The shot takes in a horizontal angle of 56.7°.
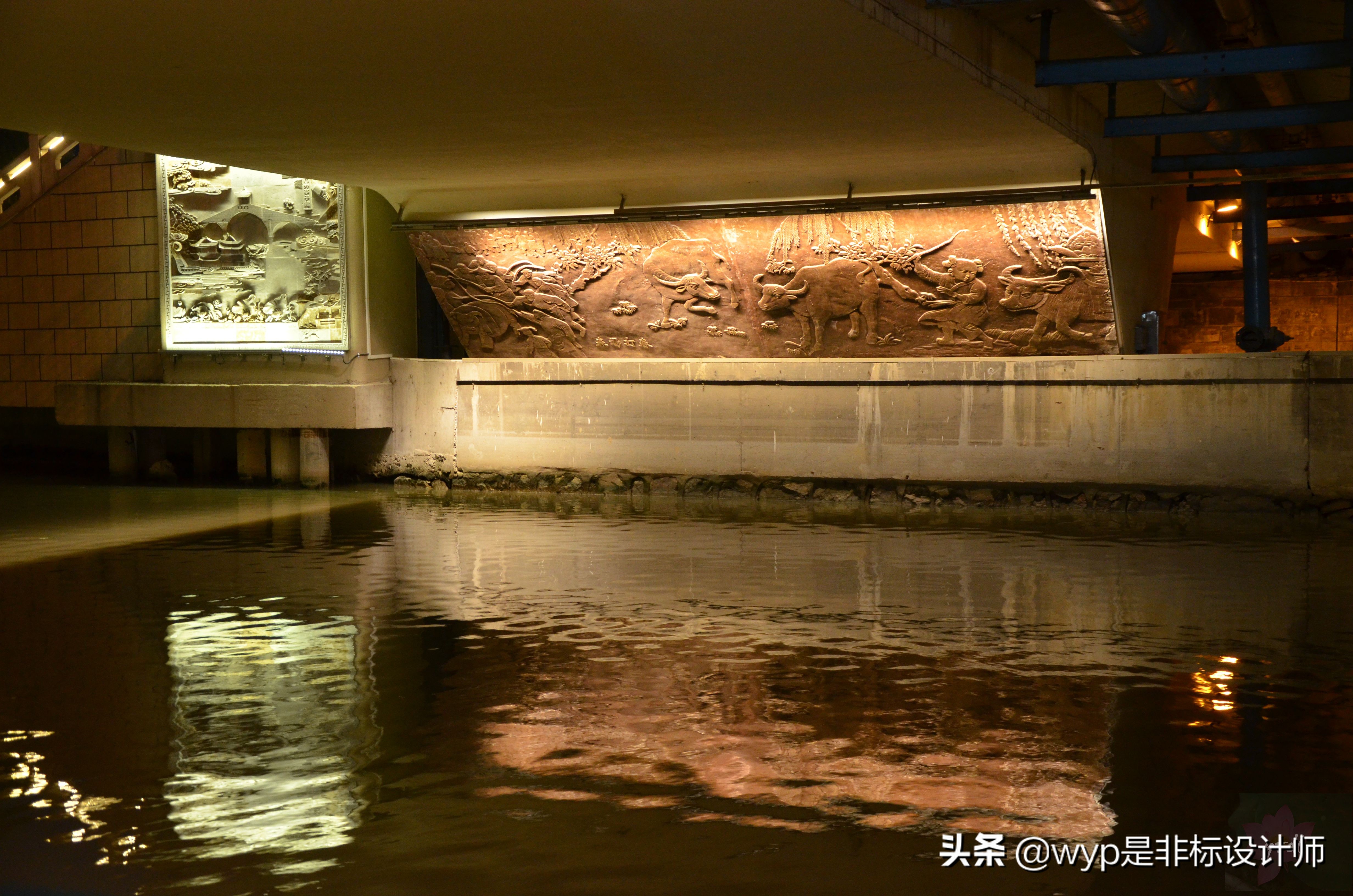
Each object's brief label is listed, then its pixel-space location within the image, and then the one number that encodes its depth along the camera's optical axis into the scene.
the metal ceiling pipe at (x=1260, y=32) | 10.31
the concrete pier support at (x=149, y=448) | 19.05
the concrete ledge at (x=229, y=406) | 17.25
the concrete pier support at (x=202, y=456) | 19.08
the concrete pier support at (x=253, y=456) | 18.39
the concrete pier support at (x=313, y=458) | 17.66
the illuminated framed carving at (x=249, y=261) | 17.36
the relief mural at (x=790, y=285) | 14.48
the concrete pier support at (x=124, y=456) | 18.89
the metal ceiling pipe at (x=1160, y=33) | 8.63
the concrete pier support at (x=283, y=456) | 18.06
